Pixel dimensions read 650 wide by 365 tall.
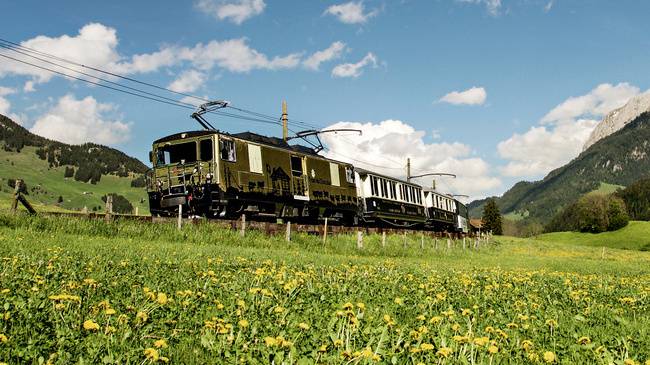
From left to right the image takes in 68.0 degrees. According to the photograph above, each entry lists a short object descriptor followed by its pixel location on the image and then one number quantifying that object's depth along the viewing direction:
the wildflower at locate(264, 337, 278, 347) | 3.13
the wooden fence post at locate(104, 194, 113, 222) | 19.52
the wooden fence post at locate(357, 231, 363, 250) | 25.61
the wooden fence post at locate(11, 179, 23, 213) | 18.54
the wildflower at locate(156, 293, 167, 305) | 4.32
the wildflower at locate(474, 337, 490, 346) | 3.66
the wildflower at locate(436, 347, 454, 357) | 3.23
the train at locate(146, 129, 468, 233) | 21.80
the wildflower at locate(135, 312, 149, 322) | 3.95
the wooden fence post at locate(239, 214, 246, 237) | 21.08
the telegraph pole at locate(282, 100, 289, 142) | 32.90
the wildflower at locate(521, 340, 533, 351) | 4.04
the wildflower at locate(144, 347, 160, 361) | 2.97
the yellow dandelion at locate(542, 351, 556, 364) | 3.41
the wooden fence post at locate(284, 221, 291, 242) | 22.77
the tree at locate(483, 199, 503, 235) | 127.00
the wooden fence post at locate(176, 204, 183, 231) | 20.55
